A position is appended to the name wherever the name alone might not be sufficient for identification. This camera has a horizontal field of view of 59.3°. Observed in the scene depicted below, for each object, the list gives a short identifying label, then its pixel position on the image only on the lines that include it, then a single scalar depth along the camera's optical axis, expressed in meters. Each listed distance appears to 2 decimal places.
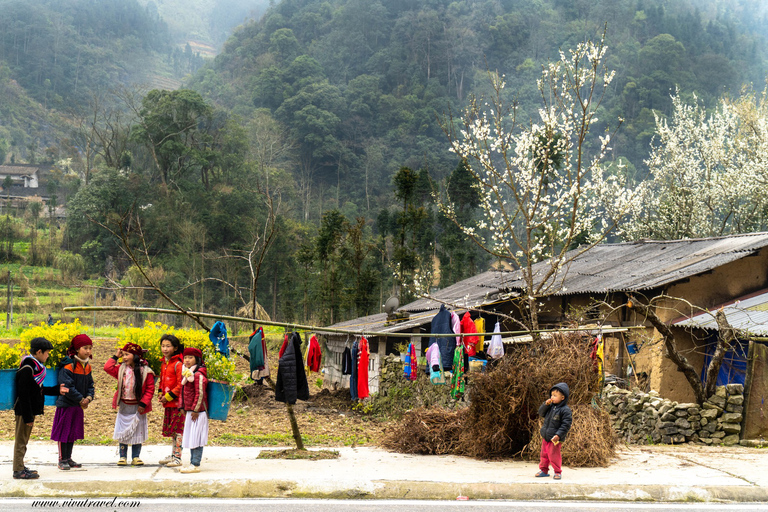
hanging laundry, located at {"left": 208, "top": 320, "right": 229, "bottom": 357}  8.60
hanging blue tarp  13.55
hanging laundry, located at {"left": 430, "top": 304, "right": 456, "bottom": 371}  11.61
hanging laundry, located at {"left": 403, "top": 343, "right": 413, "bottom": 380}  15.64
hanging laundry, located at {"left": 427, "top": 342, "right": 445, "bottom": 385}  11.92
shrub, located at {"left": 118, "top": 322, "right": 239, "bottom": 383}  8.34
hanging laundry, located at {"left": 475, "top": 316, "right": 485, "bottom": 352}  11.80
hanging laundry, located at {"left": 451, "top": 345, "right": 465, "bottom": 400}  11.27
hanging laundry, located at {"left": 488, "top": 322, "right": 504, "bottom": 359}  11.91
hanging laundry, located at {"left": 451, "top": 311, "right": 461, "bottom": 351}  11.91
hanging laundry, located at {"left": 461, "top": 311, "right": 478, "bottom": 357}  11.55
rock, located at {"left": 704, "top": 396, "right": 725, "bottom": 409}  10.96
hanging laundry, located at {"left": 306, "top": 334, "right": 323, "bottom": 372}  11.07
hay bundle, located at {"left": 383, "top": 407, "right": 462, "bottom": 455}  9.54
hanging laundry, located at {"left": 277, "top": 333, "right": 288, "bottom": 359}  8.70
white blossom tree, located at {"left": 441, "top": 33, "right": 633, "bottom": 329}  10.18
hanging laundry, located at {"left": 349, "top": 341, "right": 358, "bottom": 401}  12.41
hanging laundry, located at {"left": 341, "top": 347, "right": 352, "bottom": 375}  13.25
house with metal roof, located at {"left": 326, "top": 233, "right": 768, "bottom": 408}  15.44
